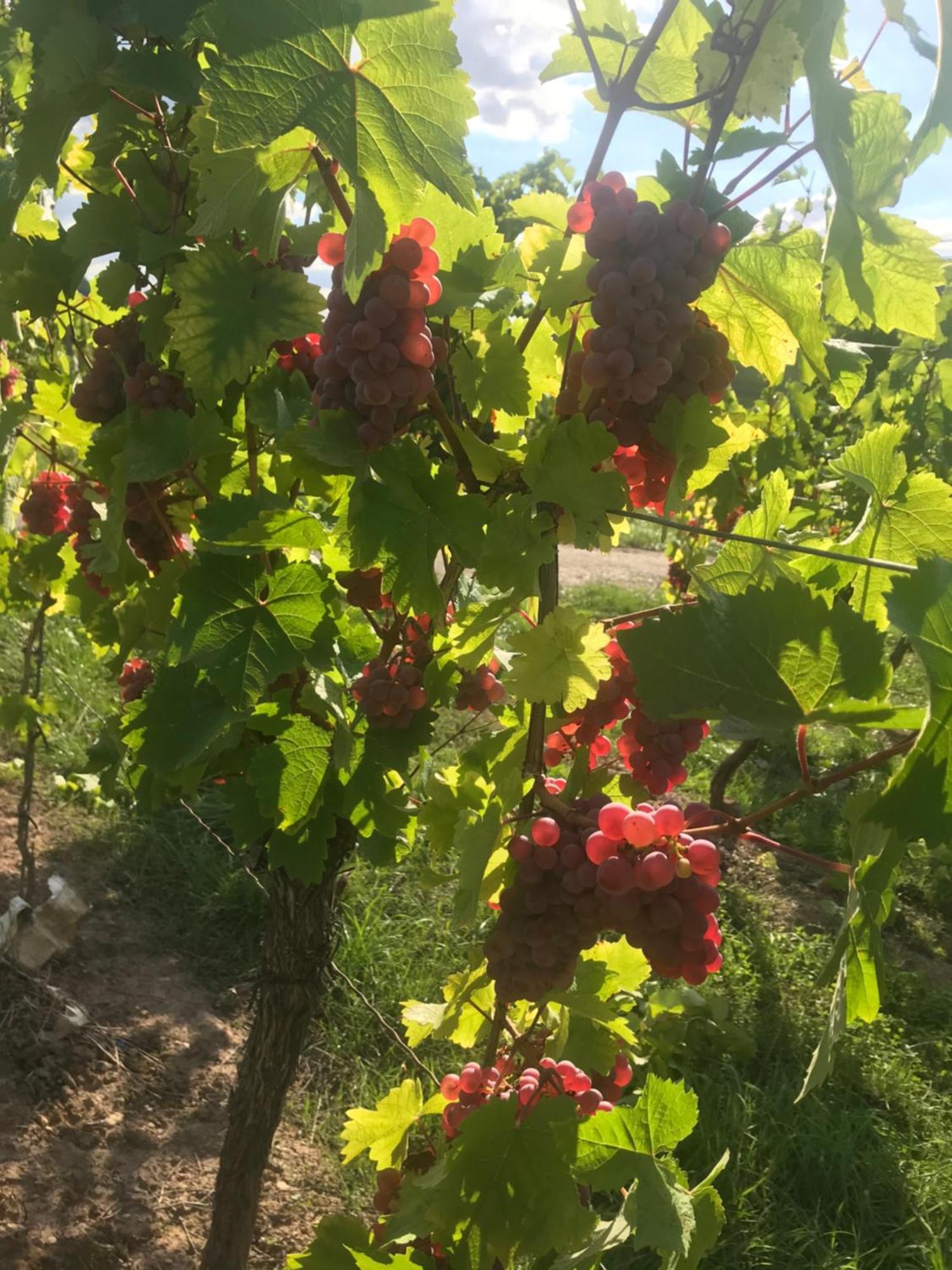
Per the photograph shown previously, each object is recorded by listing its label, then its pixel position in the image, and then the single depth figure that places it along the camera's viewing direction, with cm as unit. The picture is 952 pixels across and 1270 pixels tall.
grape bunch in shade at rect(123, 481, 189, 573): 135
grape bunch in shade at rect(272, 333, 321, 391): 132
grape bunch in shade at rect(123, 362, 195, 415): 126
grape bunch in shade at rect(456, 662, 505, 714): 129
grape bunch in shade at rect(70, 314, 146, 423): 131
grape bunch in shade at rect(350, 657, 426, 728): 116
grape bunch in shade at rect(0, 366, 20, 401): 248
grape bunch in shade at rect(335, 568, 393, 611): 116
